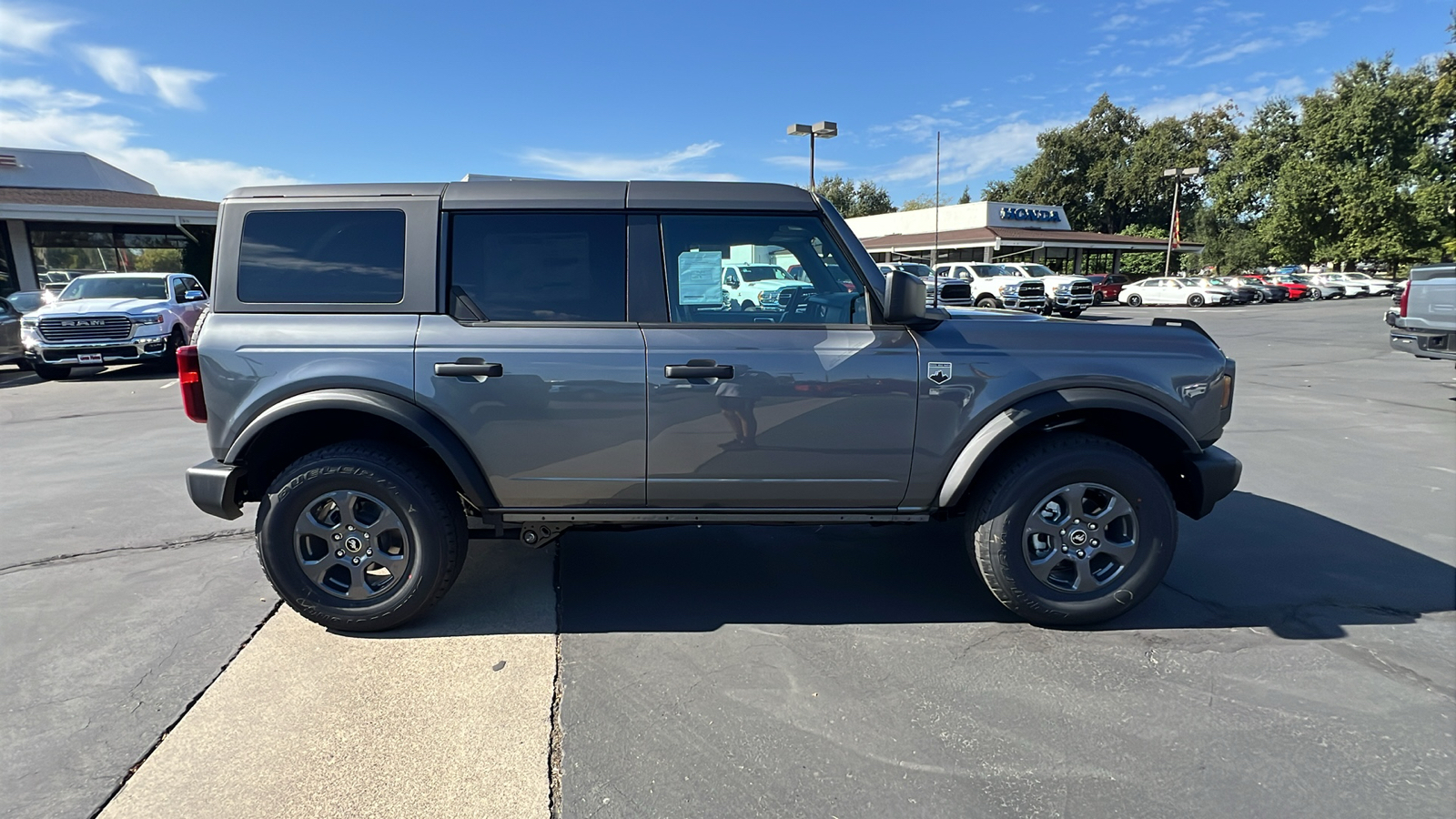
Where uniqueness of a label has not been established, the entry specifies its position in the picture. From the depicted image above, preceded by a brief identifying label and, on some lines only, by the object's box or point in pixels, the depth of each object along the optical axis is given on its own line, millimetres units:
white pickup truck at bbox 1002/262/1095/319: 25609
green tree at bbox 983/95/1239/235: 57250
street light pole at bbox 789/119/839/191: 21078
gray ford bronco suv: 3104
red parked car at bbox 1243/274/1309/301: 38750
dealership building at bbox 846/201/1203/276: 37812
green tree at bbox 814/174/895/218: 69625
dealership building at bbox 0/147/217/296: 19484
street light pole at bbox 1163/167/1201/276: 38062
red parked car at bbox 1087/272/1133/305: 37022
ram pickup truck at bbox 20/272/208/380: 11352
